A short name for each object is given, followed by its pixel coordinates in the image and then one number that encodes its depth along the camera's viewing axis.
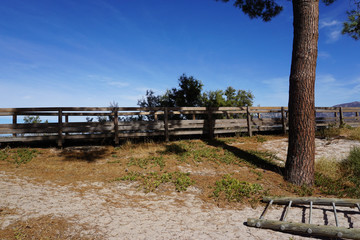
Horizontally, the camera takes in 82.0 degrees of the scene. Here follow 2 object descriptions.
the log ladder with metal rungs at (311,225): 3.66
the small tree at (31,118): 17.81
